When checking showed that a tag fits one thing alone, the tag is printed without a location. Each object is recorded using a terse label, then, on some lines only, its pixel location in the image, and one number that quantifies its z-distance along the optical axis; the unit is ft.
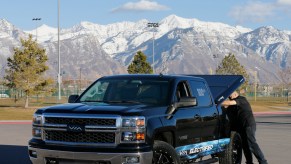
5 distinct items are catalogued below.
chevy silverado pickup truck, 26.78
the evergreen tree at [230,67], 295.07
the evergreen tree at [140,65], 199.62
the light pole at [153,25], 276.70
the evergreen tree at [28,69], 160.66
